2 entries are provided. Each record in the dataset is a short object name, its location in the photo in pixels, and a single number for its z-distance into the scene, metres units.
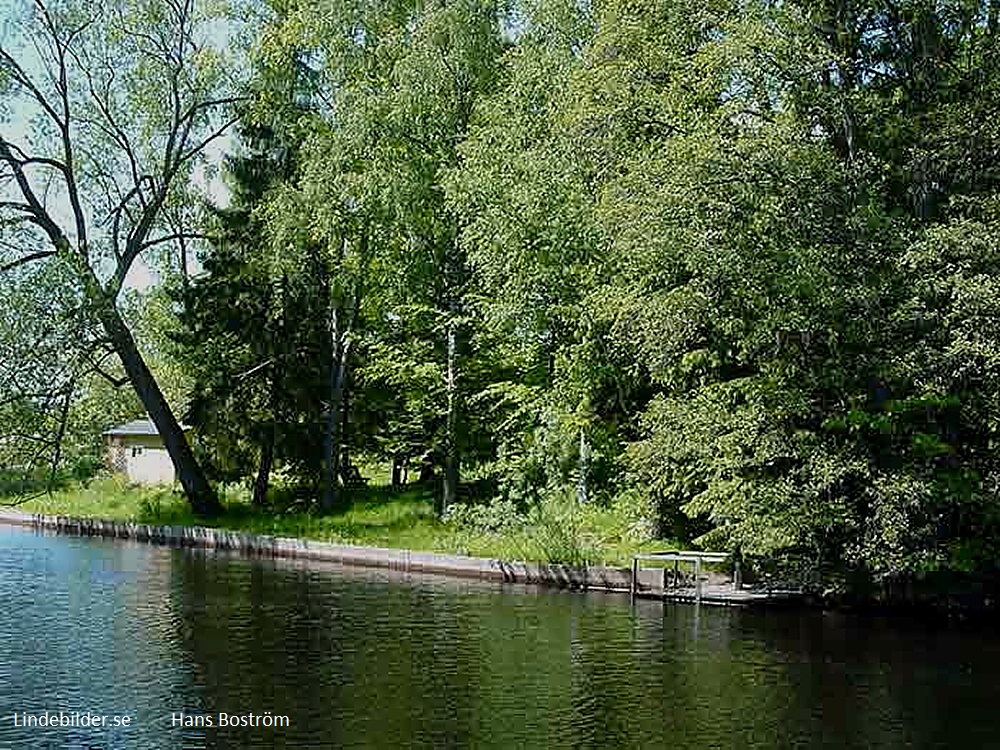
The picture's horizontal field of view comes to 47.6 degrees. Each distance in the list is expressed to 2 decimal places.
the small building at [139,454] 42.38
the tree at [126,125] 31.48
